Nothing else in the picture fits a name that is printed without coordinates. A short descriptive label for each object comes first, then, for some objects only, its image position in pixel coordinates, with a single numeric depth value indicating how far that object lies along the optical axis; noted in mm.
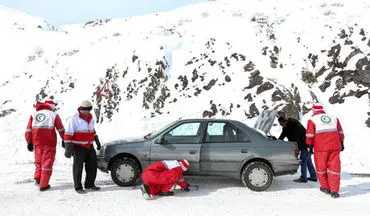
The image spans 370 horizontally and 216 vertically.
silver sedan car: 6582
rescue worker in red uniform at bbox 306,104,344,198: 6243
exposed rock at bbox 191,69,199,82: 16688
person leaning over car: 7667
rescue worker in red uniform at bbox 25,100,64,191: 6484
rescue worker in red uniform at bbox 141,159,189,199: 5996
